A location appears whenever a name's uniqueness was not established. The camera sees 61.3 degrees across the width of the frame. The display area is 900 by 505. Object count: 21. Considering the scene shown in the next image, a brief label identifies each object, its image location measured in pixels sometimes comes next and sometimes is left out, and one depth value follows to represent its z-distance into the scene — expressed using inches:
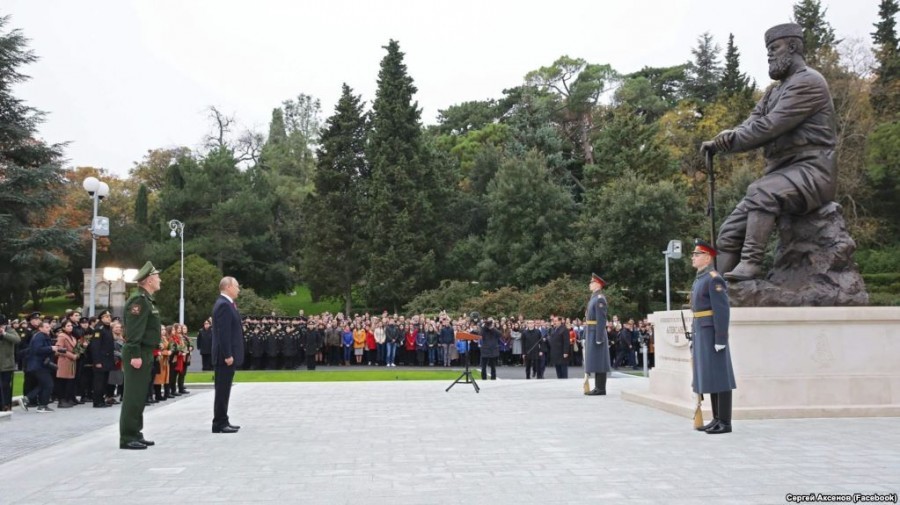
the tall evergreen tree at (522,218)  1717.5
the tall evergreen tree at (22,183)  1286.9
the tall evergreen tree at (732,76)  2199.8
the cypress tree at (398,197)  1793.8
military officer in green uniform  319.6
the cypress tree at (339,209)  1999.3
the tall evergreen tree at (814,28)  1873.5
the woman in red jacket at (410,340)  1094.4
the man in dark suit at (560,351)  807.7
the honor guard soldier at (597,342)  531.5
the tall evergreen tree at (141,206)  2369.6
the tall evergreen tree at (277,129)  3105.3
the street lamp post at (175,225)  1551.3
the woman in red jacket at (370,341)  1098.7
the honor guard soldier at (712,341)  332.2
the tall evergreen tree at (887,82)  1797.5
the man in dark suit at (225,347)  362.0
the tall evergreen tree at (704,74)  2422.5
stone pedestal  382.0
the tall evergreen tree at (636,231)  1519.4
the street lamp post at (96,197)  788.0
